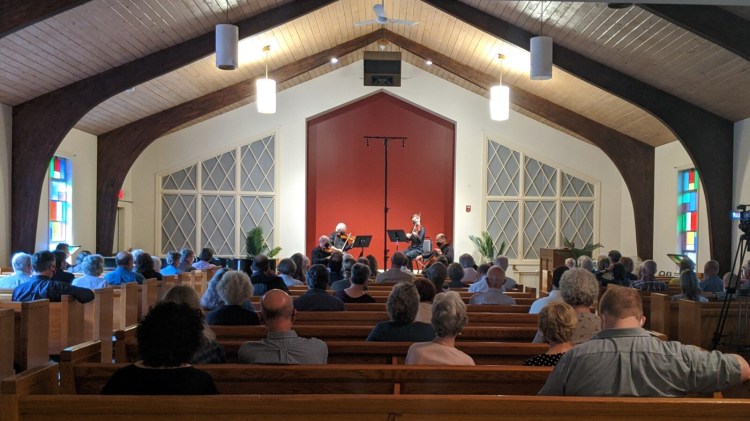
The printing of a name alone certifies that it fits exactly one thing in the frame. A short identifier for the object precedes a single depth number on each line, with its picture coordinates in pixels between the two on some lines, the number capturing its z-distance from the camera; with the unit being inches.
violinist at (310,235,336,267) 447.2
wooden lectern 469.7
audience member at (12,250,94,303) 207.6
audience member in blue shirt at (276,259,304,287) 279.1
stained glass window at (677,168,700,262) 432.8
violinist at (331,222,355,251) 503.8
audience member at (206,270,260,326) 158.2
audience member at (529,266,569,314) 189.3
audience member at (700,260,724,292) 280.5
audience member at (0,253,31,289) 245.6
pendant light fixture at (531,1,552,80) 335.6
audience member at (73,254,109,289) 247.8
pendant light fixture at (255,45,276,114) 412.2
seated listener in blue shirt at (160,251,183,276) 323.3
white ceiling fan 346.6
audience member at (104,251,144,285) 258.2
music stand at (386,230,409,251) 493.0
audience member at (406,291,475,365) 113.9
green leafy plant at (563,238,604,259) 498.9
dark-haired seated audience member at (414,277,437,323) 164.7
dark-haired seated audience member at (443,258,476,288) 260.8
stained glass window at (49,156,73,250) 423.2
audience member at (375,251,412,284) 295.6
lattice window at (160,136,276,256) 544.1
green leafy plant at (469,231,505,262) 533.6
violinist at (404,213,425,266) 511.5
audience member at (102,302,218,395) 83.1
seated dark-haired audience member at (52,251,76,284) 236.9
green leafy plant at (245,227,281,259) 530.3
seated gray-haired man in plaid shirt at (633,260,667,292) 268.2
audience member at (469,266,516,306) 217.6
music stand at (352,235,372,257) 483.5
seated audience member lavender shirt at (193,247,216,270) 363.5
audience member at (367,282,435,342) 136.5
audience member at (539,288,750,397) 86.4
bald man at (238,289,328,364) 116.0
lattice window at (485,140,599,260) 551.5
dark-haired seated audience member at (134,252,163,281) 272.8
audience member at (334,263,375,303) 213.2
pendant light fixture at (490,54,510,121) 417.4
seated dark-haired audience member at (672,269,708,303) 217.8
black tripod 185.2
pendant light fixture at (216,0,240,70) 327.6
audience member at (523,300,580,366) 110.3
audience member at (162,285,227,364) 116.7
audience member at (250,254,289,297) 236.1
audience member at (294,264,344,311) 192.9
